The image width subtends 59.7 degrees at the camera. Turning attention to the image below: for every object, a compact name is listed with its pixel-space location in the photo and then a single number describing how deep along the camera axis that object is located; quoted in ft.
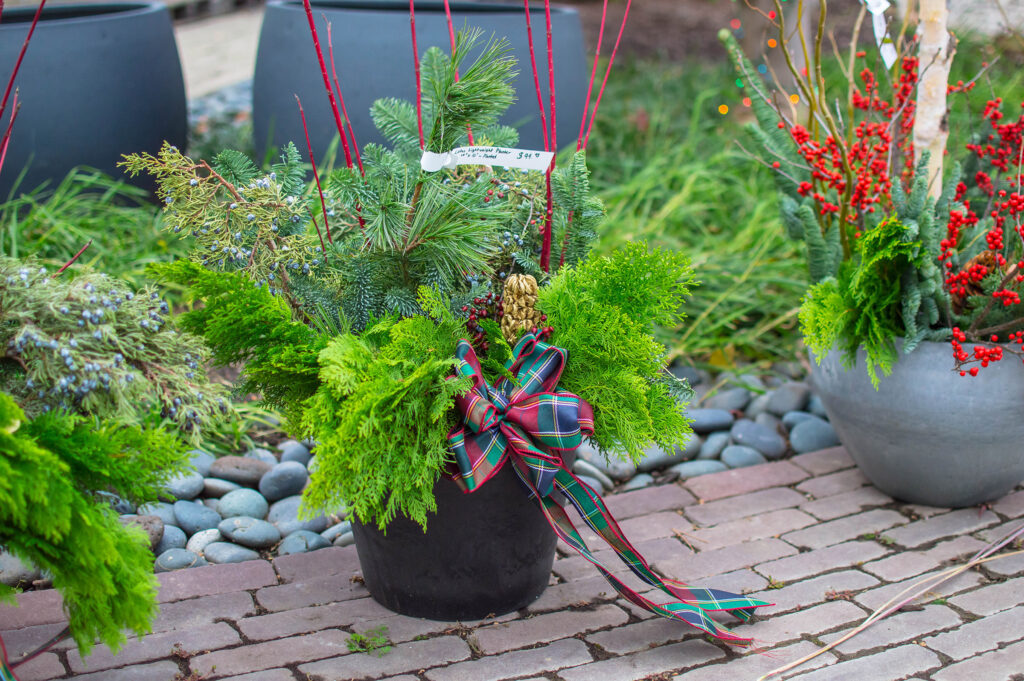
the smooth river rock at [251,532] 7.71
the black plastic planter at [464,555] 6.18
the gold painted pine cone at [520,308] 6.13
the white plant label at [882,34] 7.14
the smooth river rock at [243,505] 8.08
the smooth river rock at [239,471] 8.61
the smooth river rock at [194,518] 7.86
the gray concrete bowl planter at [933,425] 7.52
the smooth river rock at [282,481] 8.43
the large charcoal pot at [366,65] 12.97
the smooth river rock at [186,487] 8.23
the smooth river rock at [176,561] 7.32
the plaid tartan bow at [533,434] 5.72
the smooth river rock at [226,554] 7.47
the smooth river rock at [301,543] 7.68
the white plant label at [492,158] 5.84
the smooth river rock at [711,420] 9.91
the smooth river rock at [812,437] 9.68
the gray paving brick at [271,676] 5.96
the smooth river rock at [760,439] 9.64
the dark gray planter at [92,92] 12.12
